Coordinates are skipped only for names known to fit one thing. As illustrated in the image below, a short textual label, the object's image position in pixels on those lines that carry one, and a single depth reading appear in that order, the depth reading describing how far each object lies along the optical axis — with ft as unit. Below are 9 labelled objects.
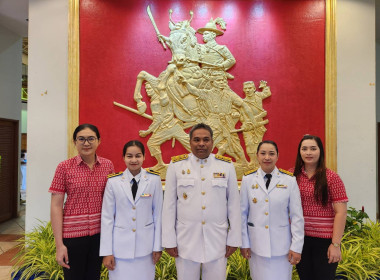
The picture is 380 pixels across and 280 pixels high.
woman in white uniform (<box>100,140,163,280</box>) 5.17
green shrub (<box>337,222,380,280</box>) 7.57
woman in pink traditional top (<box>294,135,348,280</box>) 5.35
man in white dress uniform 5.27
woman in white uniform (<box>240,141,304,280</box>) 5.25
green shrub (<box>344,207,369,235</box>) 9.60
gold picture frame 10.69
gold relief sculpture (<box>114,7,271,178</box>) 10.89
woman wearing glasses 5.28
